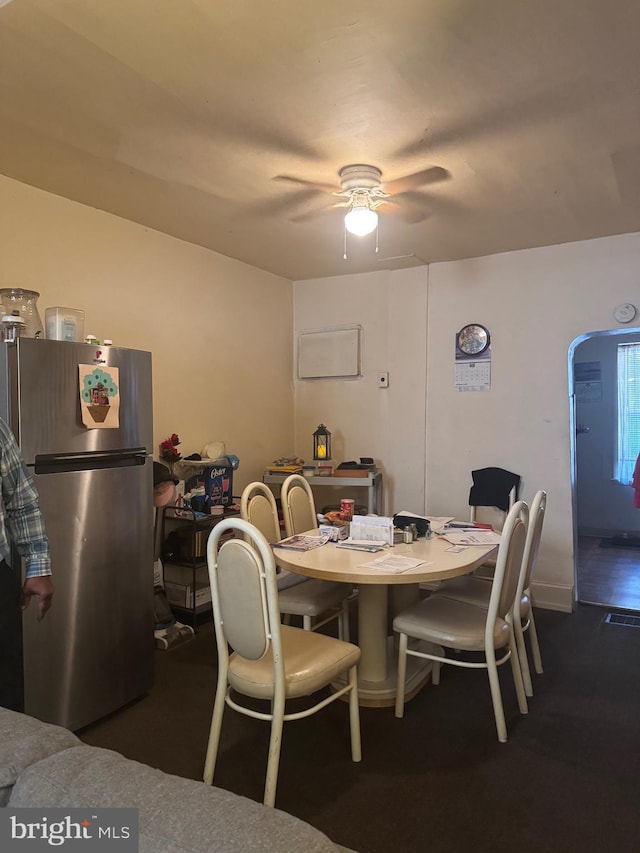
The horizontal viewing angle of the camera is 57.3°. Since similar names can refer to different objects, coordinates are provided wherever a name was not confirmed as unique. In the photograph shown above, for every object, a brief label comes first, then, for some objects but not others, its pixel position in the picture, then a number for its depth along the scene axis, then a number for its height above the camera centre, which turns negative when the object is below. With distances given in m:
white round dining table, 2.24 -0.61
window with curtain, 5.87 +0.06
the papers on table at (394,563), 2.28 -0.59
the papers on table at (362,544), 2.61 -0.58
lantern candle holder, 4.68 -0.22
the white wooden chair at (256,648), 1.88 -0.79
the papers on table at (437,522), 3.12 -0.59
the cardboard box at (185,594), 3.57 -1.08
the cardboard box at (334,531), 2.80 -0.56
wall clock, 4.20 +0.56
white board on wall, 4.75 +0.53
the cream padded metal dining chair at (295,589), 2.81 -0.87
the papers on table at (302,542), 2.63 -0.58
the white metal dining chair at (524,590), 2.57 -0.85
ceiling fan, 2.72 +1.14
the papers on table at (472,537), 2.78 -0.59
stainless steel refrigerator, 2.27 -0.45
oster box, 3.72 -0.42
